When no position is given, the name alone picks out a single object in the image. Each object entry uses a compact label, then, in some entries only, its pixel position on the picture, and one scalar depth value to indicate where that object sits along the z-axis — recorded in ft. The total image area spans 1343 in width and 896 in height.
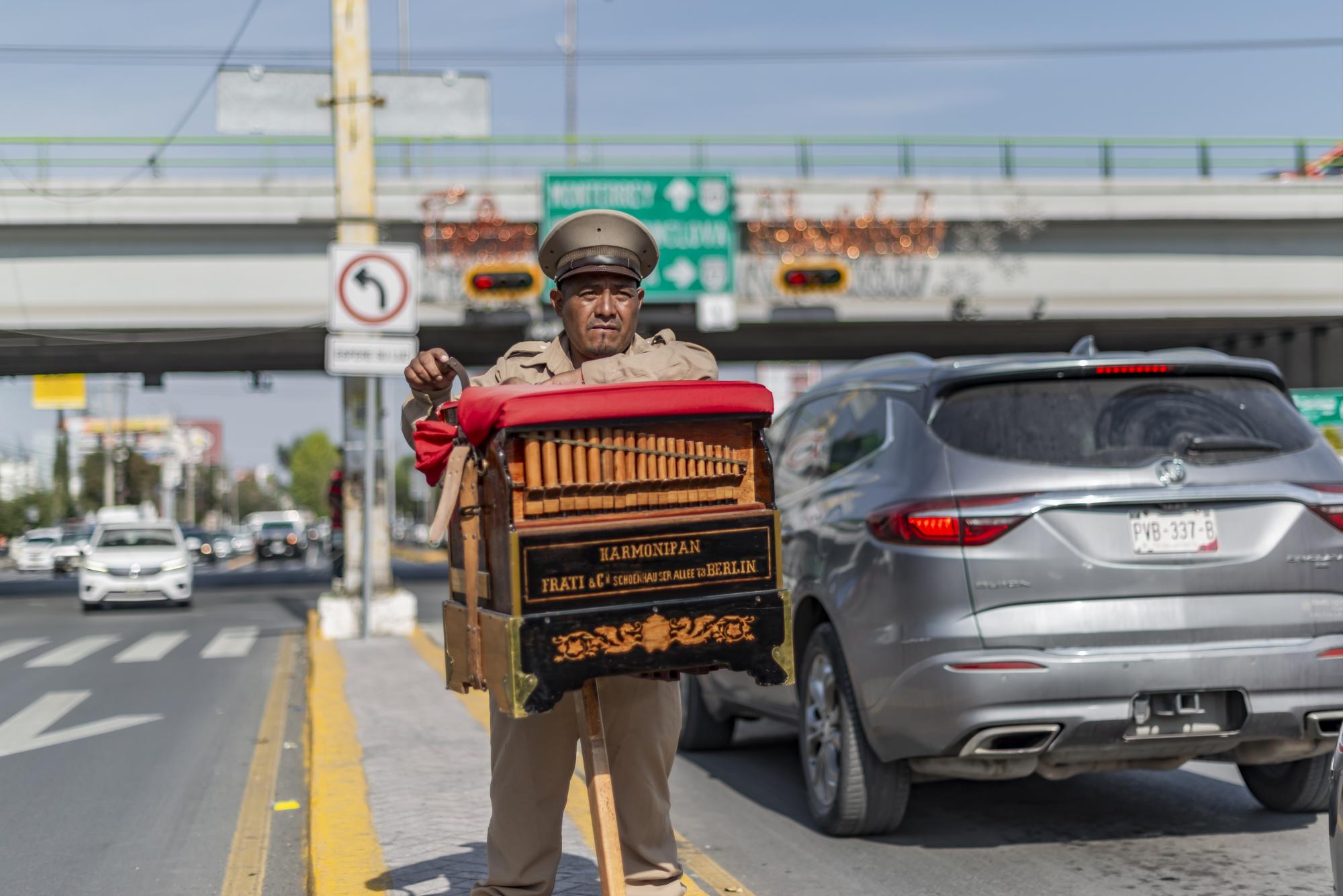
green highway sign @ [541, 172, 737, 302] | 76.02
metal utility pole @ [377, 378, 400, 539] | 48.39
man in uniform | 11.34
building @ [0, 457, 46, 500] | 338.54
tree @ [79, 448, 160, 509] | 332.19
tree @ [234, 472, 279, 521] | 635.66
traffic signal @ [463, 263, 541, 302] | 76.54
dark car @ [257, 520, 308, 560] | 176.14
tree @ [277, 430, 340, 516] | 611.06
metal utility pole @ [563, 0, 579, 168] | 167.59
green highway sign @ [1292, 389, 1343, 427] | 53.16
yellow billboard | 160.48
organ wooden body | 9.58
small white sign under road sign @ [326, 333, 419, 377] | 39.83
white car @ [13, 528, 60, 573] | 172.24
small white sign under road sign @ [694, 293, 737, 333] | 75.31
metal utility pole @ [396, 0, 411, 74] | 124.50
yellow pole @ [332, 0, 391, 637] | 45.91
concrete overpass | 74.18
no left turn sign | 39.32
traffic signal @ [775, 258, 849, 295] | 78.07
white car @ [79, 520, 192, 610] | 73.36
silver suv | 16.15
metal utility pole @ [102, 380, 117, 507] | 275.80
